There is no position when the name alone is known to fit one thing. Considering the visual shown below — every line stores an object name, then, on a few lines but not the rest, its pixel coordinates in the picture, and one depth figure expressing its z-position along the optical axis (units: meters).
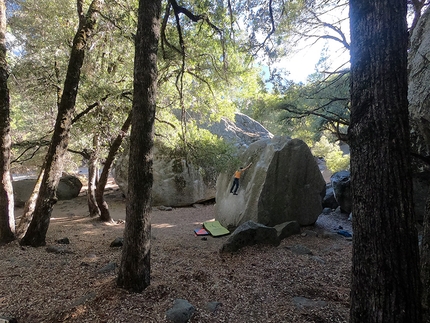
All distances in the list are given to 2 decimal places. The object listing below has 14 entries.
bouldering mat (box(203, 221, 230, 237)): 7.57
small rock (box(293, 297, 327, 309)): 3.01
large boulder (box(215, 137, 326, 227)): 6.93
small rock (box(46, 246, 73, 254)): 5.05
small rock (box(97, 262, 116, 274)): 3.96
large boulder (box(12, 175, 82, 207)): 13.61
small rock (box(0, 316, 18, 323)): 2.53
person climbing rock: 7.99
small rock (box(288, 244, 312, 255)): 5.17
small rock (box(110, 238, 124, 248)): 5.83
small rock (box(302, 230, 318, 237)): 6.57
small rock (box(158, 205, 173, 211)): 12.70
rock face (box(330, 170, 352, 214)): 9.71
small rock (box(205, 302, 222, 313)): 2.99
